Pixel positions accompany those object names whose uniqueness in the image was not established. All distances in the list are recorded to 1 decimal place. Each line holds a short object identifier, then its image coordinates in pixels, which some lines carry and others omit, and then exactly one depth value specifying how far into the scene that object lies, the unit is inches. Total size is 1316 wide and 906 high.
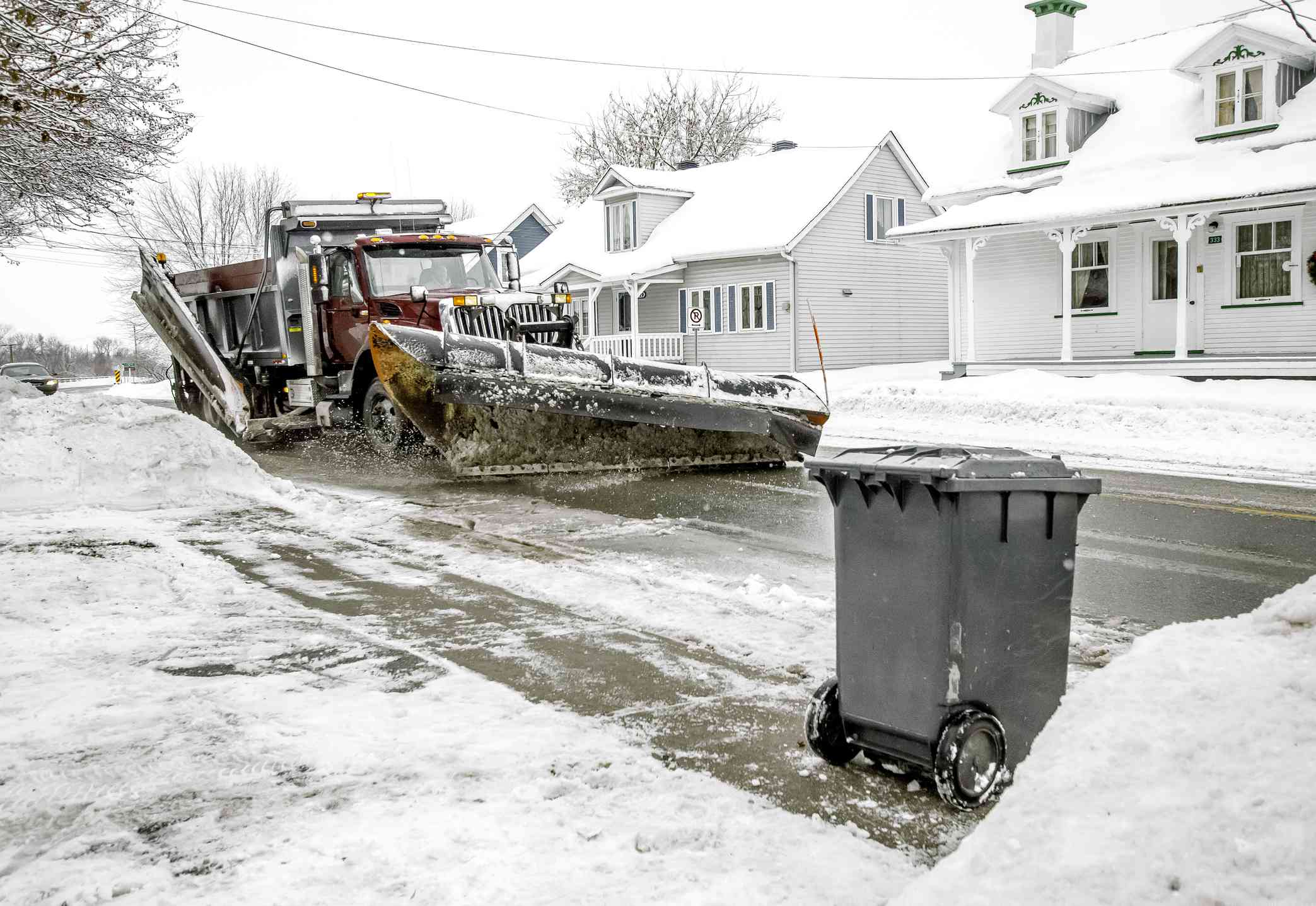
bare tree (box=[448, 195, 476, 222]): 2911.9
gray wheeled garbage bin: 132.1
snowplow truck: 406.0
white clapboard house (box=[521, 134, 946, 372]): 1197.7
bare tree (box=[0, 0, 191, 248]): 418.3
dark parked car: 1546.5
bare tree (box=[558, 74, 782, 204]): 2091.5
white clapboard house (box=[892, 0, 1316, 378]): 764.6
